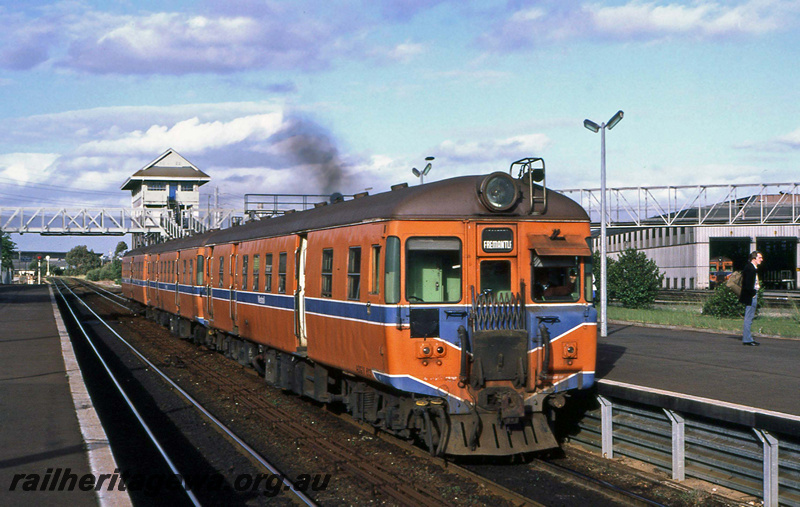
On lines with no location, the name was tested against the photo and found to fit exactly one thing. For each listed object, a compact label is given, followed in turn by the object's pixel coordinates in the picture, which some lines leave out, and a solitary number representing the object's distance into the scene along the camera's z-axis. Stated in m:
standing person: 15.05
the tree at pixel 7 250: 102.76
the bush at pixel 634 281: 32.78
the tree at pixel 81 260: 173.59
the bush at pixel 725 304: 24.94
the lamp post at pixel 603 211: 19.12
